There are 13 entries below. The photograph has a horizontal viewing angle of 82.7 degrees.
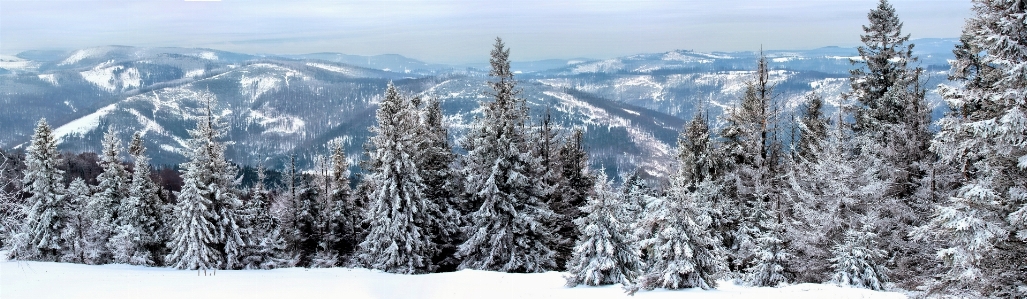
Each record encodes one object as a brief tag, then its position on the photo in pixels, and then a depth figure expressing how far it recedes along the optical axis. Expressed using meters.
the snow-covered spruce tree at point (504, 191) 28.53
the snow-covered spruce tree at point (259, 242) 34.28
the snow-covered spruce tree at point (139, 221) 34.50
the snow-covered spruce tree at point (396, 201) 29.34
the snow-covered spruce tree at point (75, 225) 37.50
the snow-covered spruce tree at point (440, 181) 31.72
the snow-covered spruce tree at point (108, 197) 35.47
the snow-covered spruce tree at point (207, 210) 31.23
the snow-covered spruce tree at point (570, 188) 35.06
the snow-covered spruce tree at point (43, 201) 35.03
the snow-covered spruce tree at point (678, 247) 18.56
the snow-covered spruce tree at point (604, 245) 20.09
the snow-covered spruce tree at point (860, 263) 19.22
